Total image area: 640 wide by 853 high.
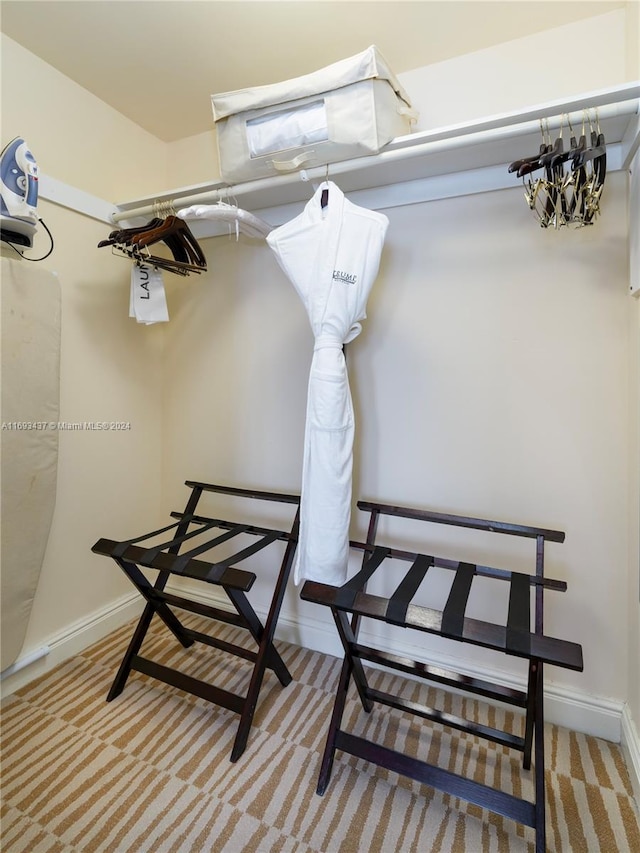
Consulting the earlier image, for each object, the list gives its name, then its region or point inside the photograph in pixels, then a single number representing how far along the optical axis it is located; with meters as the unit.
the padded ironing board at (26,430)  1.55
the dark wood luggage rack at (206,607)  1.38
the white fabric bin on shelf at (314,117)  1.33
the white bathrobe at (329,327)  1.39
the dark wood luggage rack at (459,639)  1.01
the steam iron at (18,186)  1.40
